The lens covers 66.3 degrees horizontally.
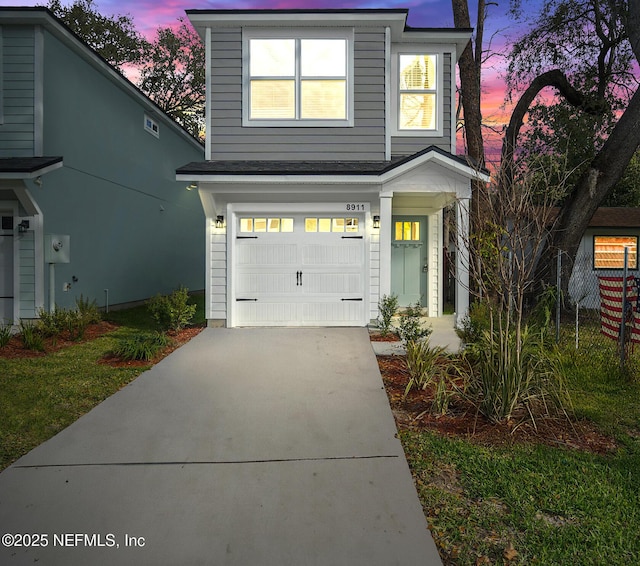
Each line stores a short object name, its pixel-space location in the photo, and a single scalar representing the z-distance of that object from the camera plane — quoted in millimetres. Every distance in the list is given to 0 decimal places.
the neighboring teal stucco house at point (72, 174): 9734
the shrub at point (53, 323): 8734
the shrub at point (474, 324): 7426
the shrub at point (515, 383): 4516
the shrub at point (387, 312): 8711
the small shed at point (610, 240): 15742
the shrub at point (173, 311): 9070
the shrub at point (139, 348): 7137
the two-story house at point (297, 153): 9508
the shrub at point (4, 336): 7949
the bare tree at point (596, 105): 10992
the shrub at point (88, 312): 9547
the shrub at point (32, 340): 7891
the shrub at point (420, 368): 5543
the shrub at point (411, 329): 7475
